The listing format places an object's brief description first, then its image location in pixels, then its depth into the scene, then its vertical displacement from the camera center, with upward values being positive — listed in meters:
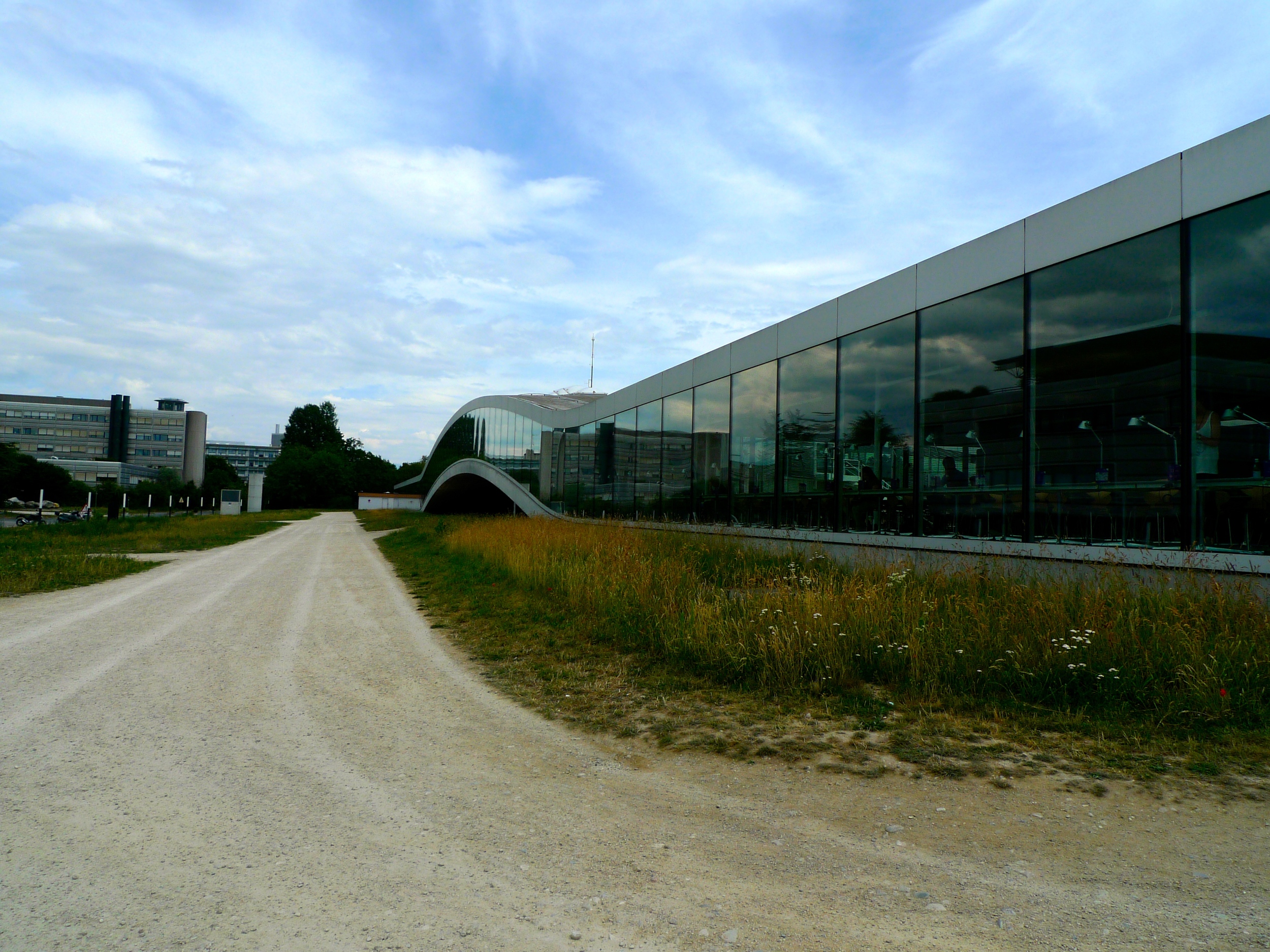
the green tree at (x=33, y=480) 70.69 +1.02
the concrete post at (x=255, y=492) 79.06 +0.64
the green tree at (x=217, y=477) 107.31 +3.16
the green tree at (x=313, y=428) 132.25 +12.61
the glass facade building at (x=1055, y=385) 8.03 +1.95
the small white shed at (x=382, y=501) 97.38 +0.25
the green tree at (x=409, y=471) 126.62 +5.53
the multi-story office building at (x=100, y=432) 111.62 +9.23
